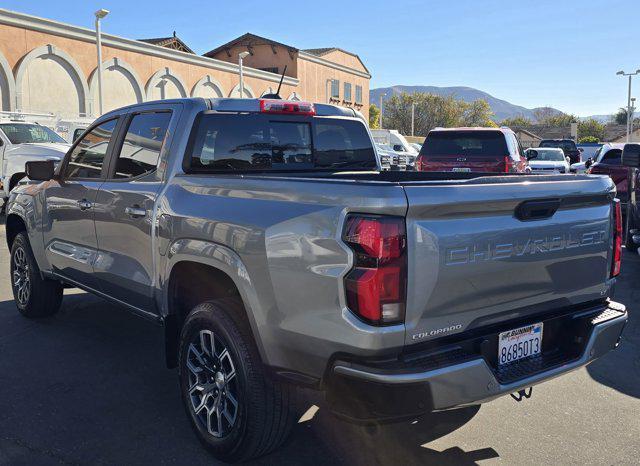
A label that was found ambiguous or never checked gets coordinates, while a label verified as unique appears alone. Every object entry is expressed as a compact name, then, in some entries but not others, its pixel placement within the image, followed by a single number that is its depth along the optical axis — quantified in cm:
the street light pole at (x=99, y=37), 2370
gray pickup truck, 249
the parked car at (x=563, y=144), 2984
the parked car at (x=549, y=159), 1758
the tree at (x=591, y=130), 9038
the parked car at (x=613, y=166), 1078
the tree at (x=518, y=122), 10809
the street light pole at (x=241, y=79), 3364
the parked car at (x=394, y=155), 2430
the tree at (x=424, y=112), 8200
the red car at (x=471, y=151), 1060
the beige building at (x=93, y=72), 2502
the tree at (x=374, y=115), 6631
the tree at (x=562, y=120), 10325
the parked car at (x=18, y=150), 1269
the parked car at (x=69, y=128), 1739
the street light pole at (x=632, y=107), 5771
